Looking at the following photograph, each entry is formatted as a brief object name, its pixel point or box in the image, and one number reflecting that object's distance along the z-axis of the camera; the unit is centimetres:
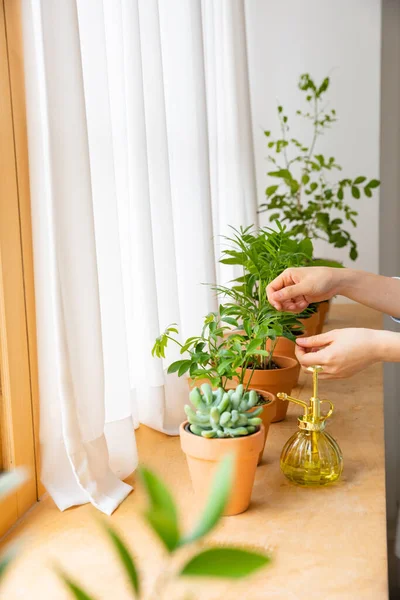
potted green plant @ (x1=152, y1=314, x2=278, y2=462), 119
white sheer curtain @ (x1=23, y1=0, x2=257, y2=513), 106
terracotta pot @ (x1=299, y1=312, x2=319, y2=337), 203
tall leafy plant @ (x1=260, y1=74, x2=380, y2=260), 256
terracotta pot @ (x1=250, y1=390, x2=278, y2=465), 122
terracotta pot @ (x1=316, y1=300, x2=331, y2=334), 230
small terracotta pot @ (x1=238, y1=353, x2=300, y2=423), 144
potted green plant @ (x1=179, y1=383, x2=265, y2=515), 104
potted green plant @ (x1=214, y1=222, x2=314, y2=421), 141
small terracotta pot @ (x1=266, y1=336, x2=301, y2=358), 176
